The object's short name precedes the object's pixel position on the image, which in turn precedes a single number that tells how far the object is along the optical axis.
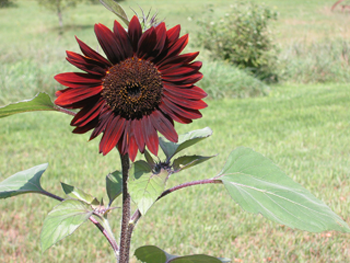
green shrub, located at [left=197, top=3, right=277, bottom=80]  7.50
